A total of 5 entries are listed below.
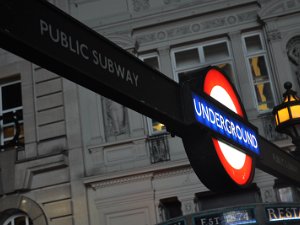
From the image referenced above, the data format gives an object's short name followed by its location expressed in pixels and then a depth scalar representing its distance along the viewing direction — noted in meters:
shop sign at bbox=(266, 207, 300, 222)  8.80
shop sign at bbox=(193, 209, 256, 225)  10.34
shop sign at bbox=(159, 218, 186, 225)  10.74
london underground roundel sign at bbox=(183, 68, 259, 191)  2.80
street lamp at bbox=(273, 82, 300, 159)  5.52
